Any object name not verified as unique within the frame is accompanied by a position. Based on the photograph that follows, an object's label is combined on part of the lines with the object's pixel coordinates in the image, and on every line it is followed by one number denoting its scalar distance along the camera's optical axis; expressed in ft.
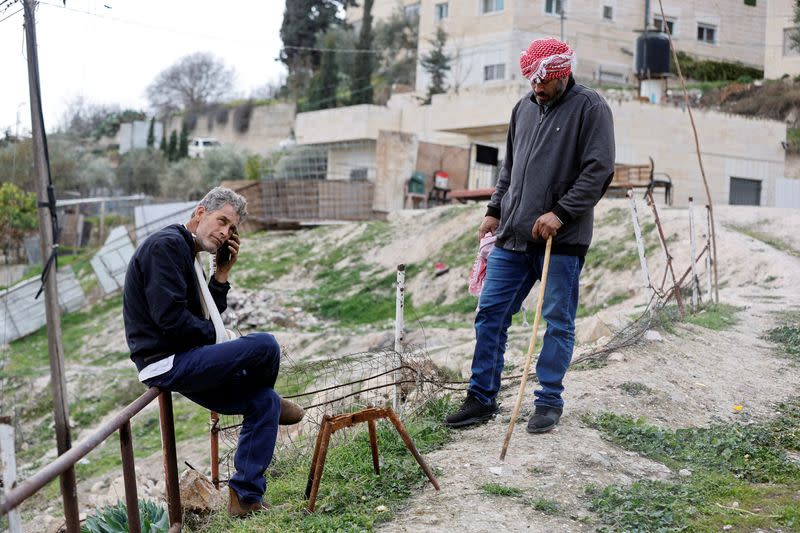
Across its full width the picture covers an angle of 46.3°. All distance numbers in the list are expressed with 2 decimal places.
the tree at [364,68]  142.41
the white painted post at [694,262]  32.92
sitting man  13.99
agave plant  16.26
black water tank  102.94
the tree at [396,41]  165.37
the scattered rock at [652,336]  25.48
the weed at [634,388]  20.72
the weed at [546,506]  14.27
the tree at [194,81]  241.35
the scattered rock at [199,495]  17.39
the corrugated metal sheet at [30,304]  81.10
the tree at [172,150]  174.40
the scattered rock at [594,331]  29.45
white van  184.49
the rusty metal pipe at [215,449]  18.47
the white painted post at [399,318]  20.36
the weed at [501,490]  14.80
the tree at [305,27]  175.45
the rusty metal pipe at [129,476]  13.21
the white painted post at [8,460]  11.48
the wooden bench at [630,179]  72.43
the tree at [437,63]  130.93
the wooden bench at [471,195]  77.92
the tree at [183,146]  173.37
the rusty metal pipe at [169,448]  14.51
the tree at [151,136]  192.12
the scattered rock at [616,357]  23.08
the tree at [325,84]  146.30
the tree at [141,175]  168.66
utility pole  38.42
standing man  16.87
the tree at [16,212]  117.29
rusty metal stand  14.46
